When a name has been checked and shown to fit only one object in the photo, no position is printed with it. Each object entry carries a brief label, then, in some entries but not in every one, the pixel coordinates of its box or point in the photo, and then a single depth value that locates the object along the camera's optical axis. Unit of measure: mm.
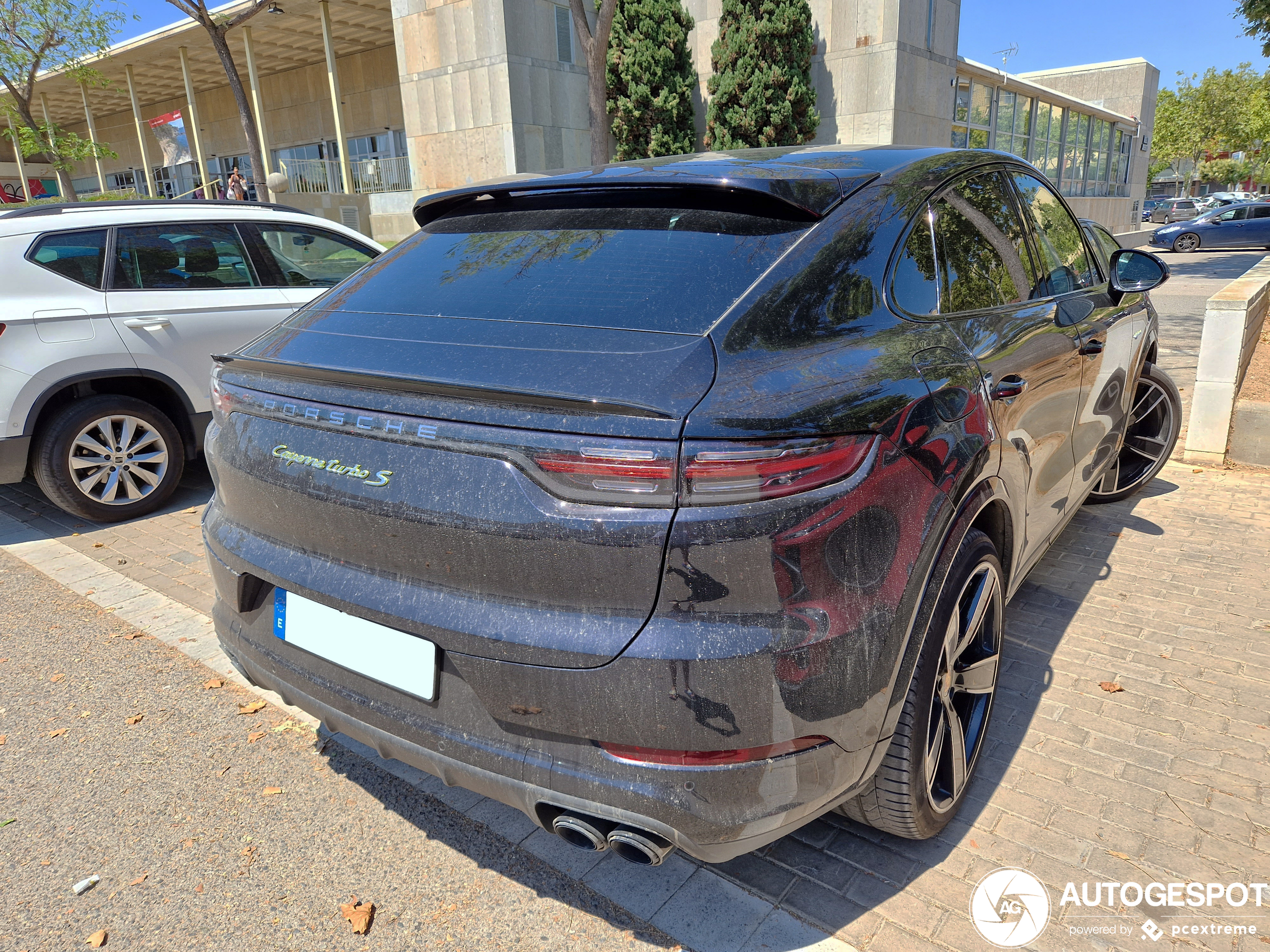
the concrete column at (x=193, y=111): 23422
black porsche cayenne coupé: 1610
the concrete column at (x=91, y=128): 27578
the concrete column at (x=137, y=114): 27250
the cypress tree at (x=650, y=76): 17328
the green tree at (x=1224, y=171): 75562
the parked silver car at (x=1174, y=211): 39844
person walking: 18859
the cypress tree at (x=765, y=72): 17453
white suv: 4766
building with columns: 17516
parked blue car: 26906
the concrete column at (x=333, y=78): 20453
